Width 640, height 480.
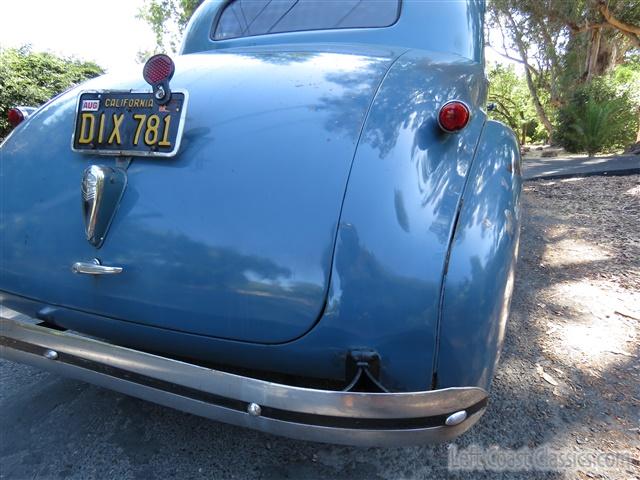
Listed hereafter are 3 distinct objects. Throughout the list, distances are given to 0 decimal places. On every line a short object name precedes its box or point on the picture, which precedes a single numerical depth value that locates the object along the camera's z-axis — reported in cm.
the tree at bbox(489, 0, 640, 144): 1096
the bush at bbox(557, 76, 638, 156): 1002
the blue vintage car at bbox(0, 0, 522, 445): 115
